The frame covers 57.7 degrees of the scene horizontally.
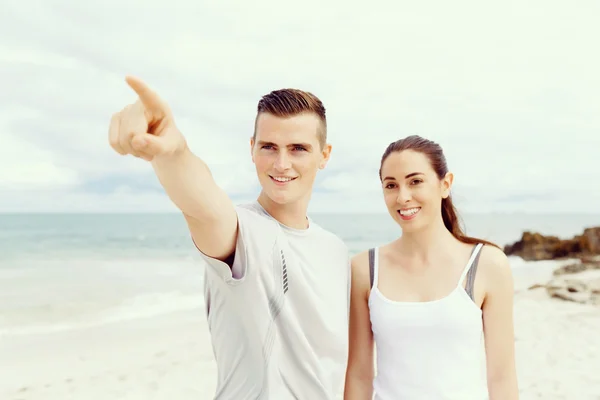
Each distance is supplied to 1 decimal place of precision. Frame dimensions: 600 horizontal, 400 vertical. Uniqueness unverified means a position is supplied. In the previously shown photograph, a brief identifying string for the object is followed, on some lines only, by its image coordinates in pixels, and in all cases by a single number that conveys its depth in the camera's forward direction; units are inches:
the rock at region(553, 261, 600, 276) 655.1
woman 105.7
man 77.2
